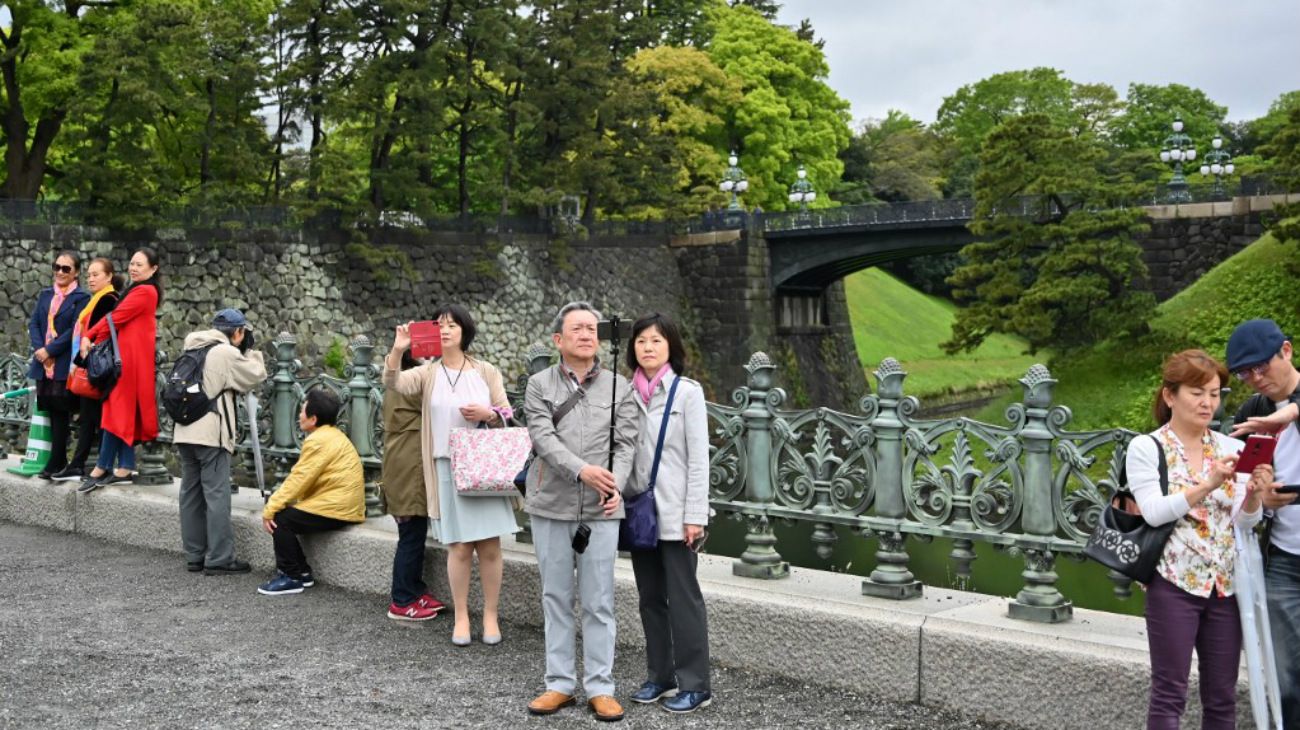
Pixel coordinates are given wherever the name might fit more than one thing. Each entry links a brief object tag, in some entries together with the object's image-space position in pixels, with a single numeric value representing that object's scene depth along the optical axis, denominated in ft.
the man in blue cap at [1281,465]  13.15
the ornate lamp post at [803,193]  141.63
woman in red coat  26.94
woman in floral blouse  13.00
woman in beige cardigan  19.93
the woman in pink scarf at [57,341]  29.66
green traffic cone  31.53
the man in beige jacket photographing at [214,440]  24.77
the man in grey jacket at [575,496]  16.61
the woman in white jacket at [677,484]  16.70
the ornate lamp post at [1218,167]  106.11
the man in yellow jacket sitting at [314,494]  23.59
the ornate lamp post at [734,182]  135.03
